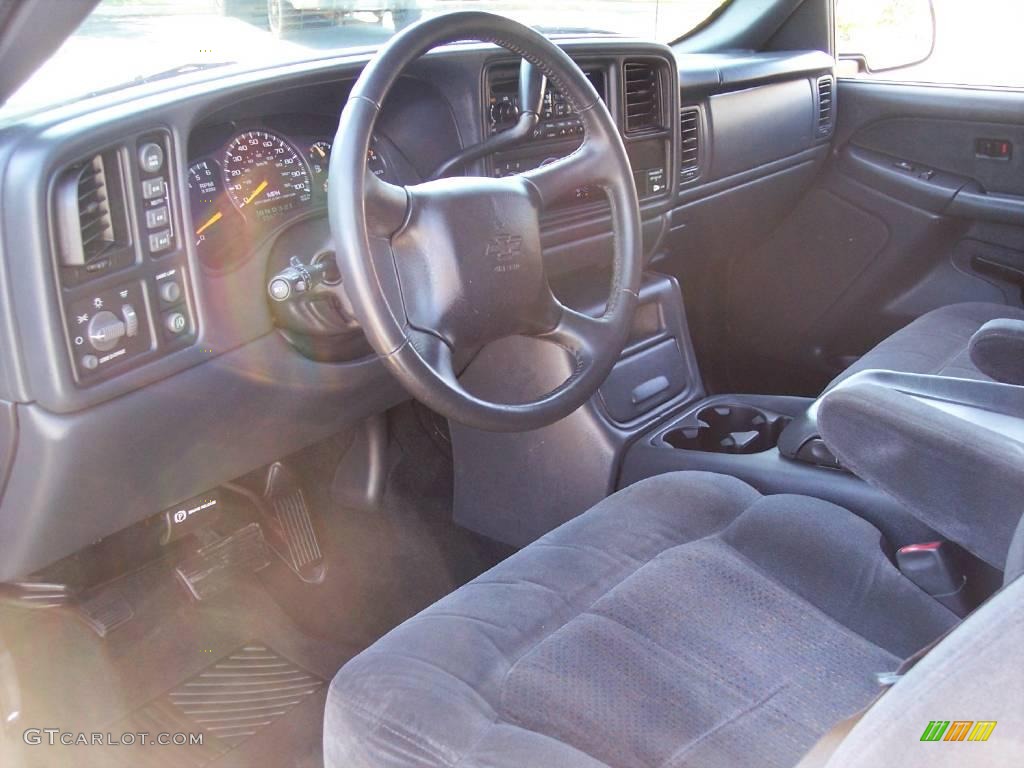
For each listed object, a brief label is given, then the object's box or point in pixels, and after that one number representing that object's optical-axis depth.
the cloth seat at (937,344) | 2.14
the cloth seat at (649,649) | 1.15
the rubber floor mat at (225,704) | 1.83
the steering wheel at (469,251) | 1.31
